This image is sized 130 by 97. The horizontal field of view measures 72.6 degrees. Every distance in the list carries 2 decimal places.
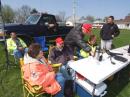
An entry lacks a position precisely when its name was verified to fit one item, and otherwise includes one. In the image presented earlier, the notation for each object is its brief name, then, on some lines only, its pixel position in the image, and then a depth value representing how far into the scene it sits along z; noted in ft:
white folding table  5.50
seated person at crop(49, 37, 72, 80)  7.27
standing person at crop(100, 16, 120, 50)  11.14
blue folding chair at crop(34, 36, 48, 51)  10.37
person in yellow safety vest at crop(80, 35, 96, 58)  7.69
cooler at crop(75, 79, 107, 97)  5.83
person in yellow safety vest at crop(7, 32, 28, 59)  9.76
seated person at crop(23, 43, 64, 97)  5.40
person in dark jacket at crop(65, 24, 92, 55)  7.46
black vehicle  13.10
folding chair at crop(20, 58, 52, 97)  5.38
